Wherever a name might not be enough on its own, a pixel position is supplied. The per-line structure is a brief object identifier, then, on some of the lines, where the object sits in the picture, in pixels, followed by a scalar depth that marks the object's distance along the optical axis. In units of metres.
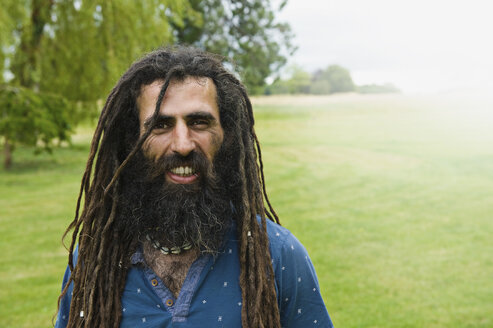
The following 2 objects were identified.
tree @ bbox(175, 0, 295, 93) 18.64
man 1.67
